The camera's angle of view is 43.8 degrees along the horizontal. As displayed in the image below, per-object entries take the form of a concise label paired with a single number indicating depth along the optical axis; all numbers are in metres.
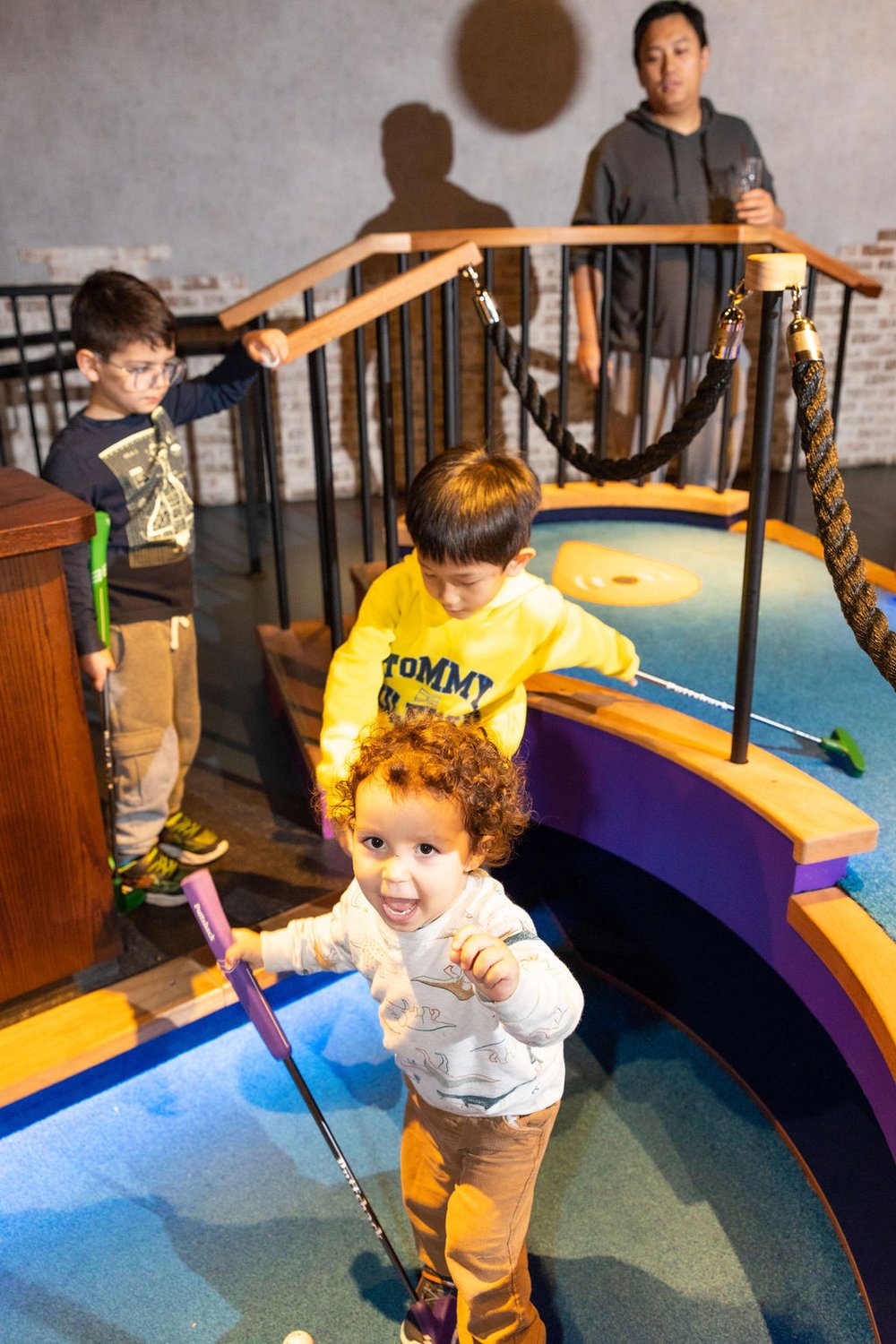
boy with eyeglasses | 2.19
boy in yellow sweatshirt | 1.83
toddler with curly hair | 1.31
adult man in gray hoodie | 3.46
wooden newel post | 1.84
